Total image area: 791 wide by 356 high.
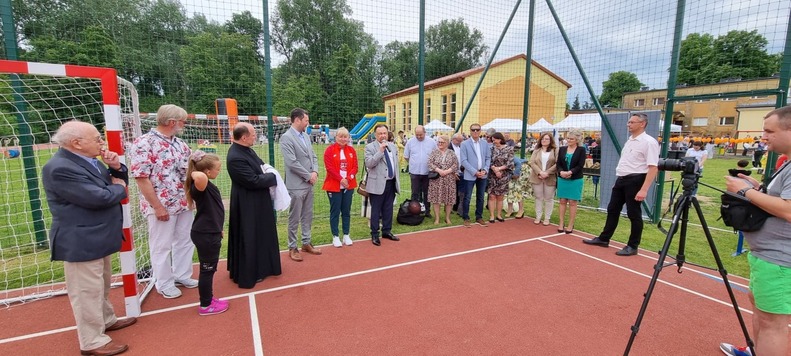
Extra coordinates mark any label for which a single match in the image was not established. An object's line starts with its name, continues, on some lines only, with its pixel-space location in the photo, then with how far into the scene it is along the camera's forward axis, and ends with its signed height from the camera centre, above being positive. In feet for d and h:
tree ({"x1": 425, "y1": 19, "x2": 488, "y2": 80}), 27.66 +8.89
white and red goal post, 8.26 +0.73
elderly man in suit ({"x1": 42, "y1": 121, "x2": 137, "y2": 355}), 7.25 -1.84
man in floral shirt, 10.02 -1.58
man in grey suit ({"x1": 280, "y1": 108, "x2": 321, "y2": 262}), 14.18 -1.32
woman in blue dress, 17.92 -1.80
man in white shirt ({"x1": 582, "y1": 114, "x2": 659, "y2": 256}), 14.43 -1.64
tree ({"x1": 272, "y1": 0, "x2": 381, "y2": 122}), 21.17 +5.65
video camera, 8.06 -0.65
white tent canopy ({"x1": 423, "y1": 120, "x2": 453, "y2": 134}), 54.28 +2.24
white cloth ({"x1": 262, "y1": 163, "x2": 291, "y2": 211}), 12.17 -1.98
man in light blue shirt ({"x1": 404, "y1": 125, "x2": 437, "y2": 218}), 20.49 -0.88
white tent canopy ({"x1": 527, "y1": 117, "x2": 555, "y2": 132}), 55.62 +2.28
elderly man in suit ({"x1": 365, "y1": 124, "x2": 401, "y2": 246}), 16.58 -1.99
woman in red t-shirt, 15.43 -1.66
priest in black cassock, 11.32 -2.66
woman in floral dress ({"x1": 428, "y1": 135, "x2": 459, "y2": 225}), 19.69 -2.15
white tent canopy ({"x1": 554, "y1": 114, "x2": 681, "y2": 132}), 44.24 +2.41
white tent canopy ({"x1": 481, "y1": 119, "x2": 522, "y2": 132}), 53.11 +2.35
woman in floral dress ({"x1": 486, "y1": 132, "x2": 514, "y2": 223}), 20.18 -1.70
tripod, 7.30 -2.04
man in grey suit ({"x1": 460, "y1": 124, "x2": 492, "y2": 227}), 19.97 -1.47
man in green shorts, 6.26 -2.16
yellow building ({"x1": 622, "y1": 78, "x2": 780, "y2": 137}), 100.02 +7.44
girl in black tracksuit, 9.53 -2.29
